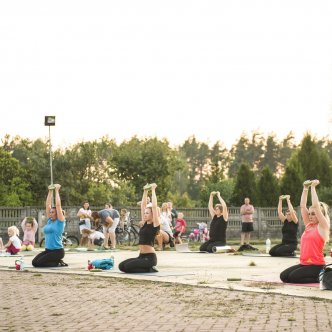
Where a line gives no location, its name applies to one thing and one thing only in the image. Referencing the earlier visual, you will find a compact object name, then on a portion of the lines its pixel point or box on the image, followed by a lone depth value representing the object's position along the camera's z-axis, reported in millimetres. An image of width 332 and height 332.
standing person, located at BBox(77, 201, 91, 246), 33041
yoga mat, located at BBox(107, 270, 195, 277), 16817
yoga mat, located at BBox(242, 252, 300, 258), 24922
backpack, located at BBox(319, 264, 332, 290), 13523
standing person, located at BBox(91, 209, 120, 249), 30552
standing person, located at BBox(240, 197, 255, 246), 32206
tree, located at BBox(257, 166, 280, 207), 56469
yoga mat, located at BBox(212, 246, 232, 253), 26766
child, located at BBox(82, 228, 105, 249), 31609
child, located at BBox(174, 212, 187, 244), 34000
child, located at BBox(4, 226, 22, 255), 26000
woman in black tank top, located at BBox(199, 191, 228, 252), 26453
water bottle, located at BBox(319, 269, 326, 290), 13555
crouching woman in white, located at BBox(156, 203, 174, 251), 30178
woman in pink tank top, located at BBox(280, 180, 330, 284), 14555
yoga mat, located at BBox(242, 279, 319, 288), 14338
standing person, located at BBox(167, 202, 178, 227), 35644
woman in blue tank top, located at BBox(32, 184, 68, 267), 19547
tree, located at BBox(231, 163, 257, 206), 57125
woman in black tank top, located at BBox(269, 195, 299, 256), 24250
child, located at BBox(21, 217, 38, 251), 30172
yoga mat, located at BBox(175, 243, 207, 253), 28828
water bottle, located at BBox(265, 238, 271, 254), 26698
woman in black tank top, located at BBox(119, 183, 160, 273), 17094
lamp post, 37031
